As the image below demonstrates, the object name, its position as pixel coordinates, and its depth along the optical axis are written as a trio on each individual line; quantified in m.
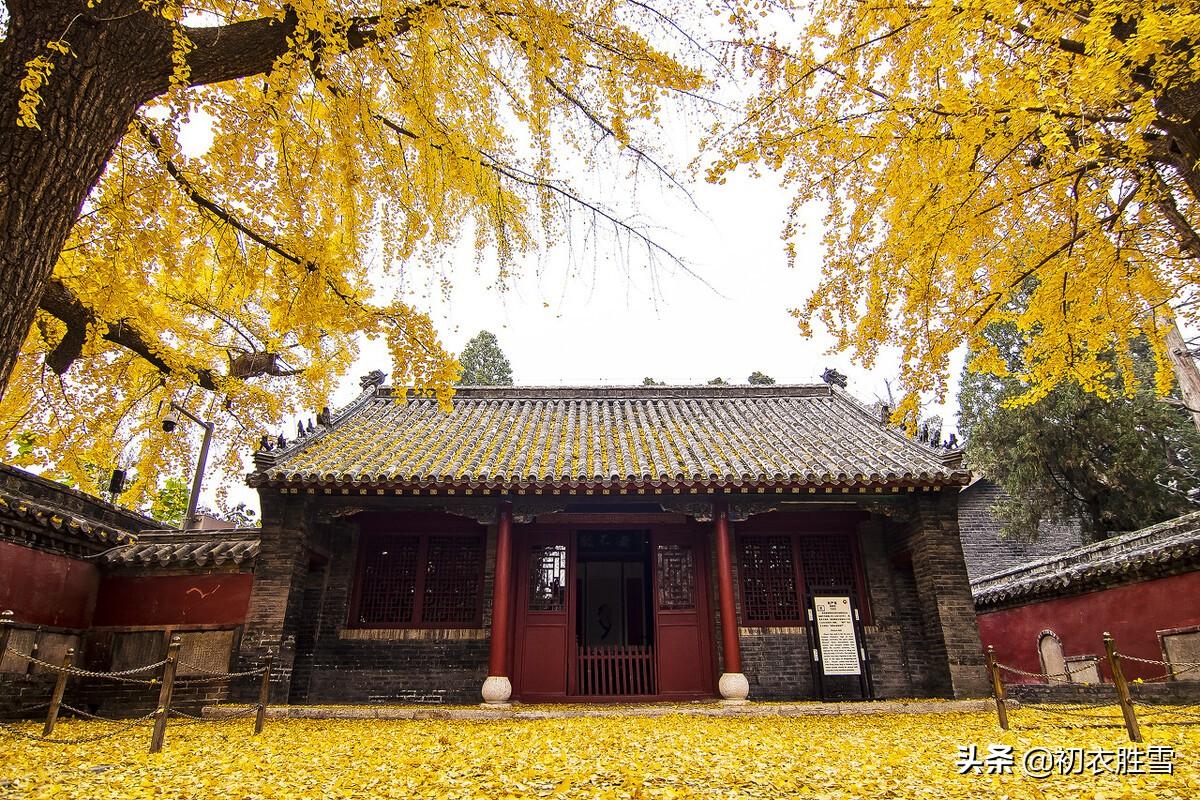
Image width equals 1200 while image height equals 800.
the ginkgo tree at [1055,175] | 4.42
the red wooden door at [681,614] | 9.20
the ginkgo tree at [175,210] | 3.01
